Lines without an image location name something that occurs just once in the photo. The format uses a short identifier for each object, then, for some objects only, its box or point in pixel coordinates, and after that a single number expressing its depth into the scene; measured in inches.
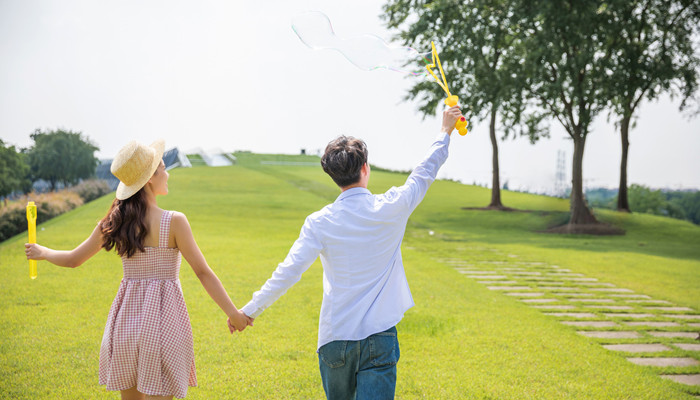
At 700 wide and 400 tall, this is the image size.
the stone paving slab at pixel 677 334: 291.1
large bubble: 168.0
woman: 120.0
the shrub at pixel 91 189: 1254.6
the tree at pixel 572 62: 820.0
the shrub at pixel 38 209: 755.4
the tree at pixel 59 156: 1478.8
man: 113.7
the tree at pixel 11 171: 1215.6
